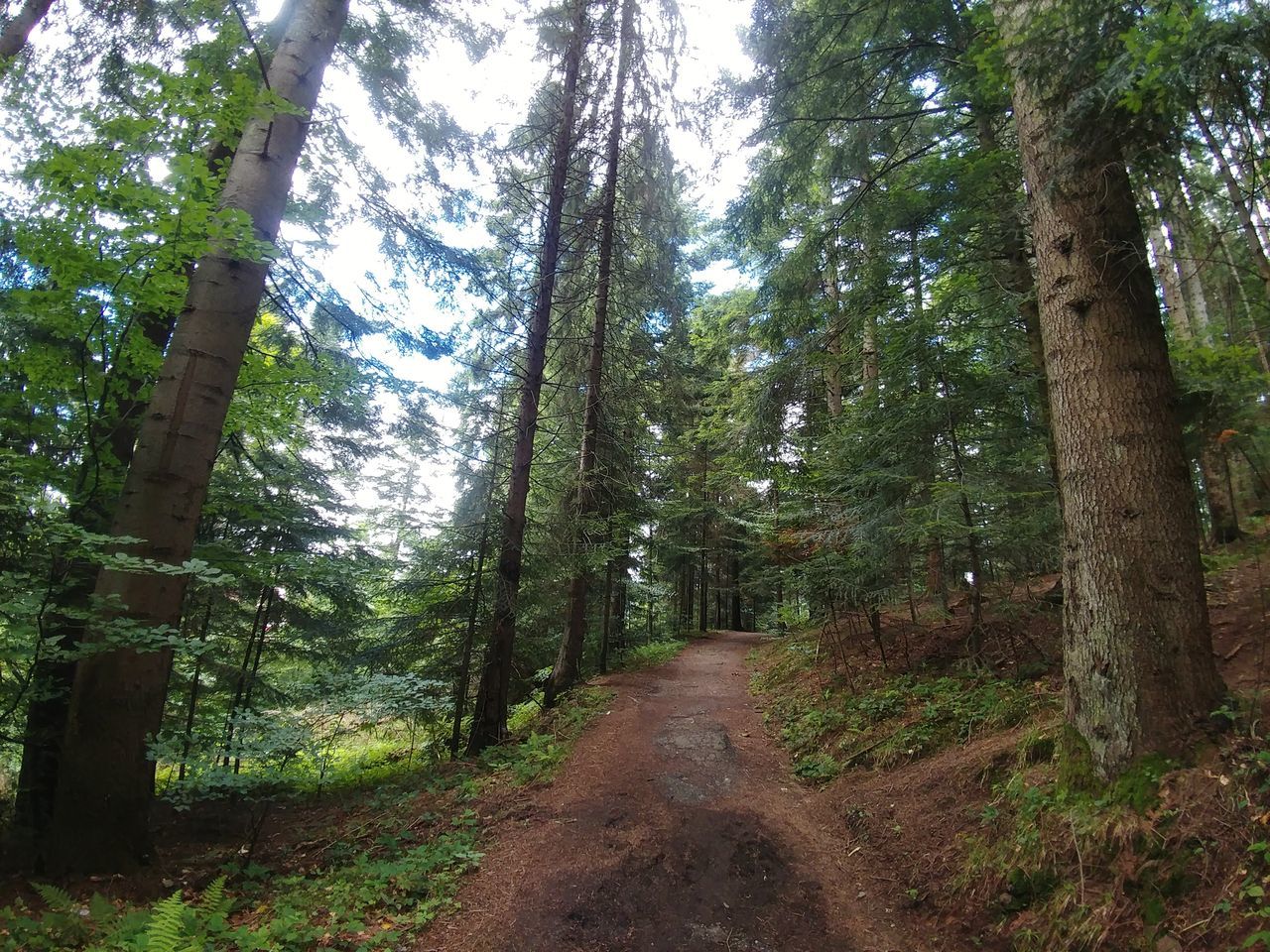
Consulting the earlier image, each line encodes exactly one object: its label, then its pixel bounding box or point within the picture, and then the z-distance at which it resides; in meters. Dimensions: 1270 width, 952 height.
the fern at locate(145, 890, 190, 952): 2.57
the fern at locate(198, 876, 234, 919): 3.28
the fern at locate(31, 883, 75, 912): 3.00
